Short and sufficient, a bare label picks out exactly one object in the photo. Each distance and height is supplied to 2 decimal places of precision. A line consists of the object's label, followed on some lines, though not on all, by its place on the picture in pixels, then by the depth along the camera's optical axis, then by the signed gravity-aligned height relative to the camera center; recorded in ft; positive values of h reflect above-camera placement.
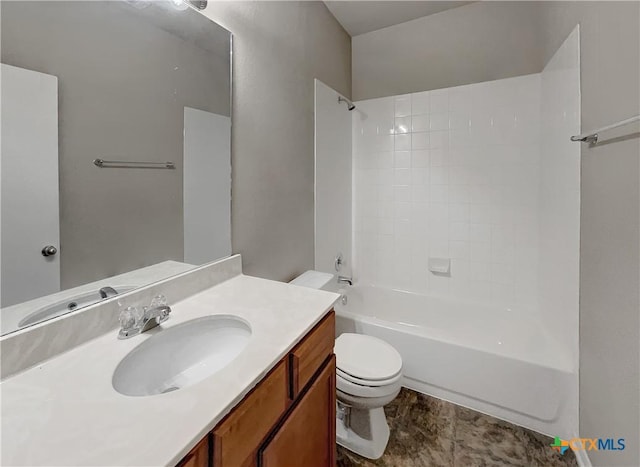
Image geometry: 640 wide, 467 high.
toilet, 4.45 -2.50
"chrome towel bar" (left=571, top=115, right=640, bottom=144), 3.31 +1.33
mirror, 2.35 +0.85
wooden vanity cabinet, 1.93 -1.57
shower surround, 5.19 +0.03
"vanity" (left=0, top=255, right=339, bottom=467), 1.61 -1.14
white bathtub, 4.98 -2.58
